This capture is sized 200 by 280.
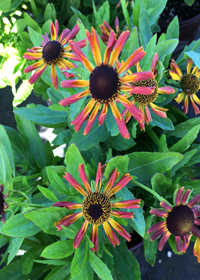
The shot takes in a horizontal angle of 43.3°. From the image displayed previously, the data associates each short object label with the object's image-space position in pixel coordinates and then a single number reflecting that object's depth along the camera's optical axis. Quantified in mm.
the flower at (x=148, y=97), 349
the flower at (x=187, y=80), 436
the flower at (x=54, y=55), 358
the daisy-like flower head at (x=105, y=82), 275
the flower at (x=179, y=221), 336
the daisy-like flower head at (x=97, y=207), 314
